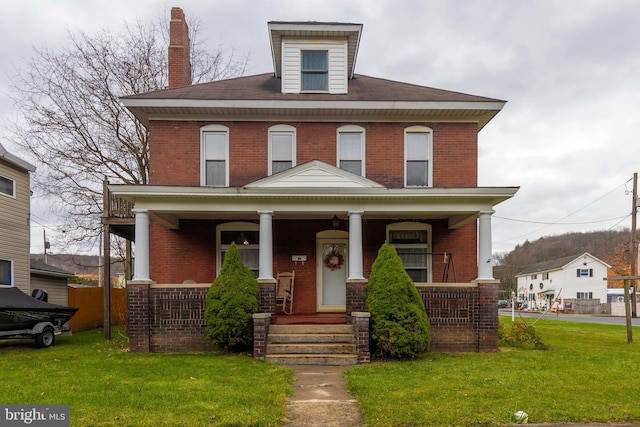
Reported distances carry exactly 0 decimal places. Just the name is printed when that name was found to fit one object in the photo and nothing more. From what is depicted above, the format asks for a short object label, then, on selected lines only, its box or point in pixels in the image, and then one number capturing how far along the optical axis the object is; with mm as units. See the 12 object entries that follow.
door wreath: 13359
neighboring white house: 60562
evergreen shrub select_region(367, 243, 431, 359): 9805
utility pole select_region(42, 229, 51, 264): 36619
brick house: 12875
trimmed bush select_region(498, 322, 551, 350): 11734
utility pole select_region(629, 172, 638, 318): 25969
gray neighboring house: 15750
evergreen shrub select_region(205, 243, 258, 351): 10211
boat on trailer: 12227
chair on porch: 12969
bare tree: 20297
